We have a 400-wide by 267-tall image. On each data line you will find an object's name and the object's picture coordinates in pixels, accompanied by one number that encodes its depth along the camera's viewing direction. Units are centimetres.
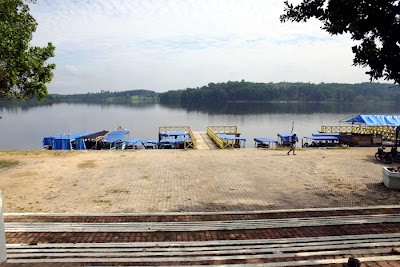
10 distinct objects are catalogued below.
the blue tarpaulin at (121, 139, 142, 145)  2979
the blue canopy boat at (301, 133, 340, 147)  3116
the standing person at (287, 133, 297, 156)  2032
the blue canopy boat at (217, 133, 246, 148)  2841
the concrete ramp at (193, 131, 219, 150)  2812
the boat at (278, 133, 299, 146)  3134
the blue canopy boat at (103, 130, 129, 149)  2967
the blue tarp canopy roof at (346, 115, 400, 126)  2966
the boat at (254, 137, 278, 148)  3049
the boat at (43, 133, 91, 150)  2647
